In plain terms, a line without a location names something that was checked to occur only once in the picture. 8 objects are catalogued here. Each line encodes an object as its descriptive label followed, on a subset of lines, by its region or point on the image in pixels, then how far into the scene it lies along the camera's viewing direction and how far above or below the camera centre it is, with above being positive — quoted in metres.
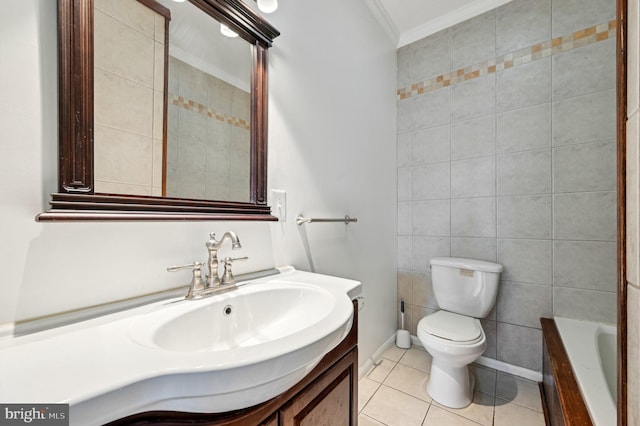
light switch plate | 1.18 +0.04
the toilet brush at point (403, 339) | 2.08 -0.99
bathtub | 0.90 -0.65
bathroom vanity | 0.39 -0.26
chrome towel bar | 1.30 -0.03
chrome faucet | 0.81 -0.20
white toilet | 1.42 -0.66
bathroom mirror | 0.65 +0.31
